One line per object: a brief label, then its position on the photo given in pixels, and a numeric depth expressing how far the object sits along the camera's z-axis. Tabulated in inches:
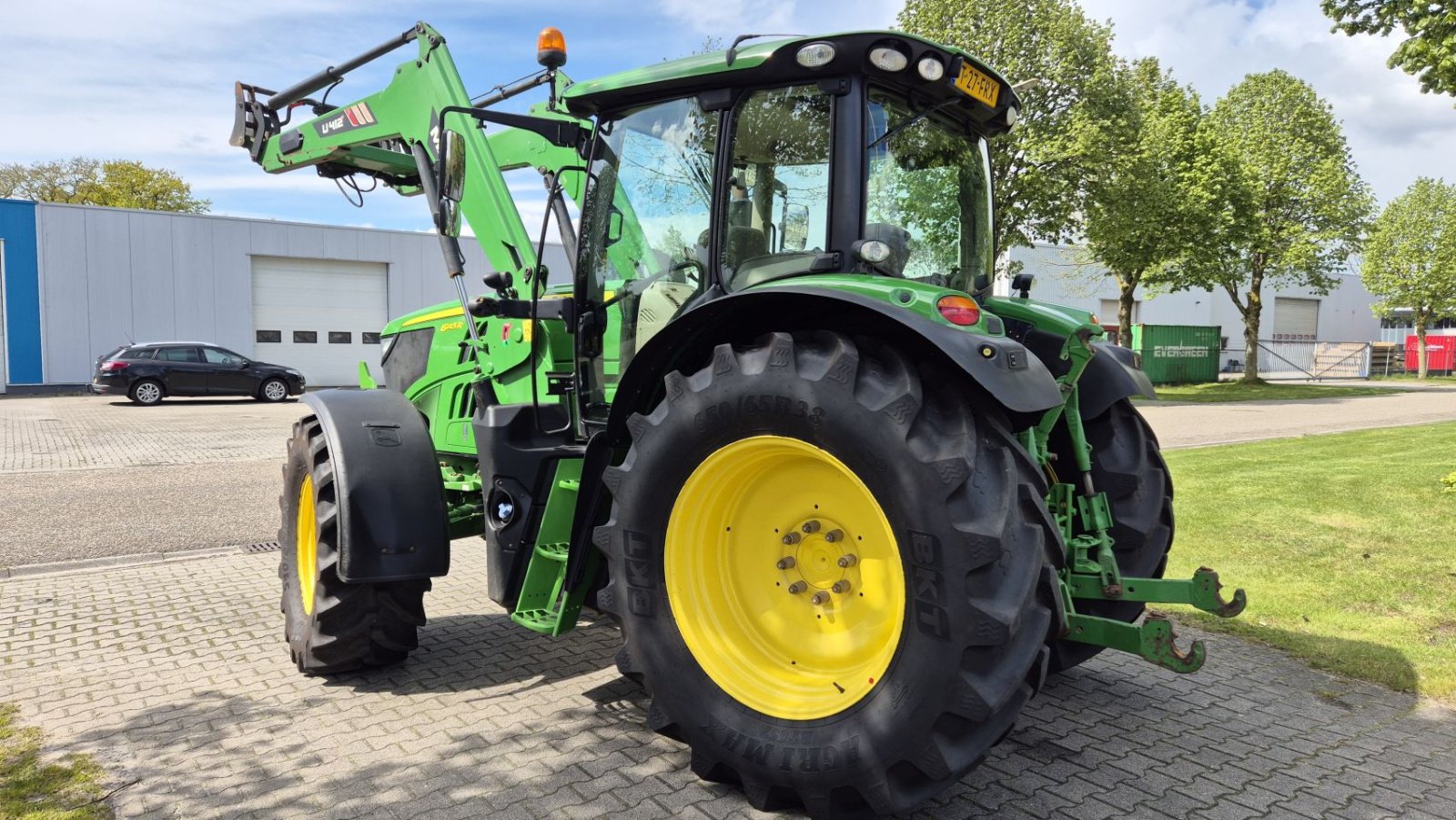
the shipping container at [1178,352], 1264.8
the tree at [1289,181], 1134.4
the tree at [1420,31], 311.7
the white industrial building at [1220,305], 1460.4
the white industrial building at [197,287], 1025.5
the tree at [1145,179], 887.1
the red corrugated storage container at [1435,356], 1772.9
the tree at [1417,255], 1477.6
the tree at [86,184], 1694.1
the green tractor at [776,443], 109.3
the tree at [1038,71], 845.8
